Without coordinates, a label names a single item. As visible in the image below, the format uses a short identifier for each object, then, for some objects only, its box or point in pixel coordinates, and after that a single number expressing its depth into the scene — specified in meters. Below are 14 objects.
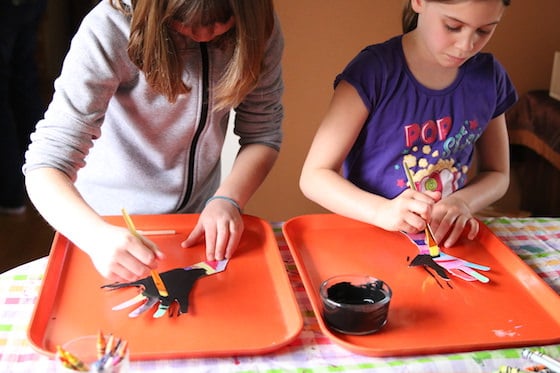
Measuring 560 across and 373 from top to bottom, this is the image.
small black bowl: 1.00
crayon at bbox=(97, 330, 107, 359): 0.84
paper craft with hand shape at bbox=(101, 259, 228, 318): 1.04
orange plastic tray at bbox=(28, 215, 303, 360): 0.97
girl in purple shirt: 1.30
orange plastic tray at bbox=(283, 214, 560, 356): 1.01
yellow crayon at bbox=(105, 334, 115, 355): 0.84
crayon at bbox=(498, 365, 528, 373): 0.91
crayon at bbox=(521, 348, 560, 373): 0.95
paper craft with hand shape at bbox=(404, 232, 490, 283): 1.19
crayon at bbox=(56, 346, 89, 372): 0.81
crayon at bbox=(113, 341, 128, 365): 0.82
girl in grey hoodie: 1.10
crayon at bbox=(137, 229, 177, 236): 1.27
